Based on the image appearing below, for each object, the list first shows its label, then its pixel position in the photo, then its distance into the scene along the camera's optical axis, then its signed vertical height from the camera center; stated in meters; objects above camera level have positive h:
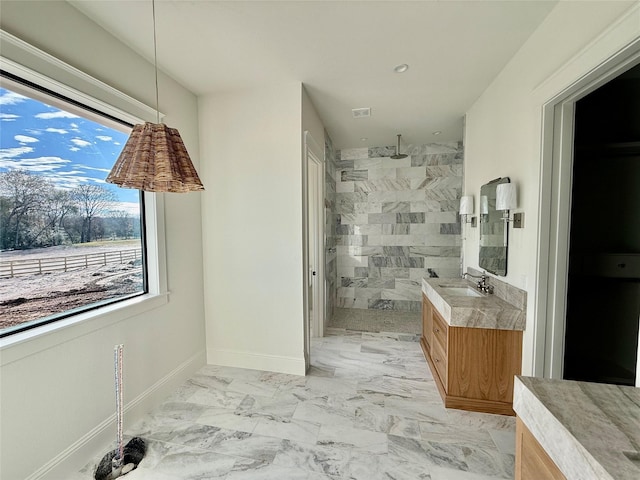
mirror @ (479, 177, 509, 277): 2.22 -0.06
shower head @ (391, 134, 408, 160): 4.12 +1.17
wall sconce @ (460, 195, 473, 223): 2.92 +0.24
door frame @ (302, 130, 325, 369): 3.37 -0.24
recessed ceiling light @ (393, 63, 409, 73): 2.18 +1.39
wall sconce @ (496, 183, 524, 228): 2.01 +0.22
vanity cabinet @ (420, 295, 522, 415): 2.01 -1.13
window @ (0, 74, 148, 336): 1.36 +0.10
